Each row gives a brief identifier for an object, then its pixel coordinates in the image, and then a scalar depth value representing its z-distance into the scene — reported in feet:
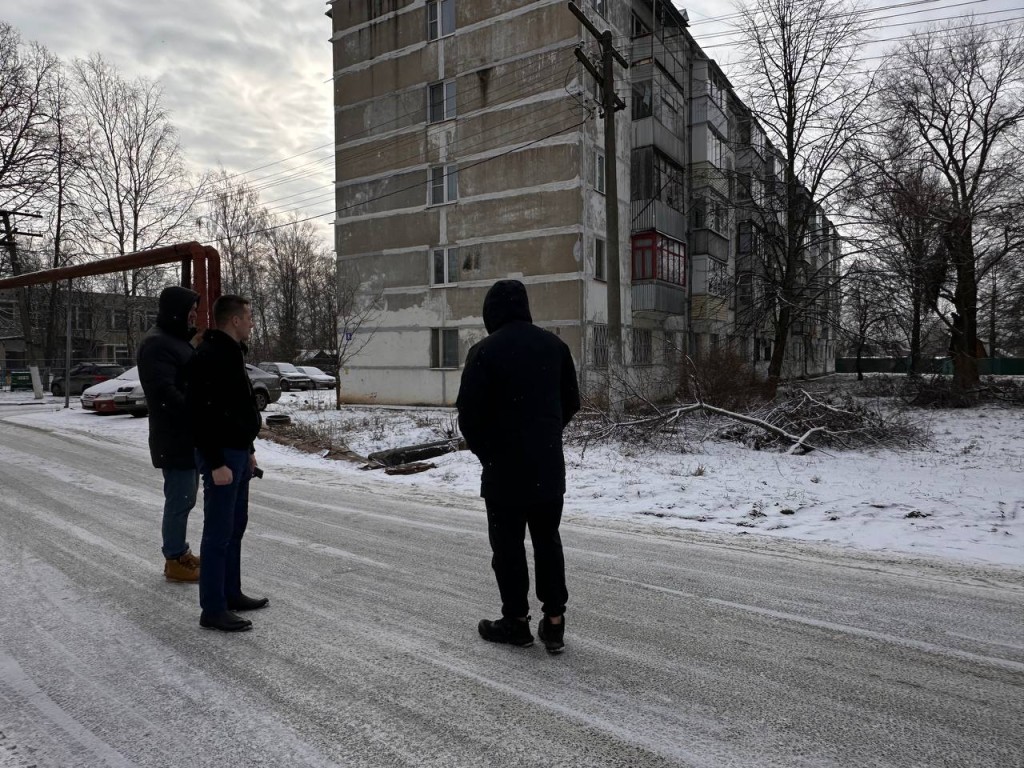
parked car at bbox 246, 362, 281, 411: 64.69
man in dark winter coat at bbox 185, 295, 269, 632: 12.05
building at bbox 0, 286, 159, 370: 115.96
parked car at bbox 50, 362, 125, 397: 105.91
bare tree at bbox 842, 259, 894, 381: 61.98
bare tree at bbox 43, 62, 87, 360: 88.99
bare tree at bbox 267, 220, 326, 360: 173.47
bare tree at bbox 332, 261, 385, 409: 81.00
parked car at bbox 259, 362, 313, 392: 119.24
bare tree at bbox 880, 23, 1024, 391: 60.13
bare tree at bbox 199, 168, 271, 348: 150.61
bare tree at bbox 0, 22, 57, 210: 80.64
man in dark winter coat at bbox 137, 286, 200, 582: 15.21
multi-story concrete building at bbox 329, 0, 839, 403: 68.03
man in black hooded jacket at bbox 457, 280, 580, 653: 11.03
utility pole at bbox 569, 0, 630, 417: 45.09
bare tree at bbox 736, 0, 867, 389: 65.36
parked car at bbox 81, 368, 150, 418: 58.95
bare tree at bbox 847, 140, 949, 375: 60.03
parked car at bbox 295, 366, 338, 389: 125.29
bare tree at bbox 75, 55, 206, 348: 101.50
